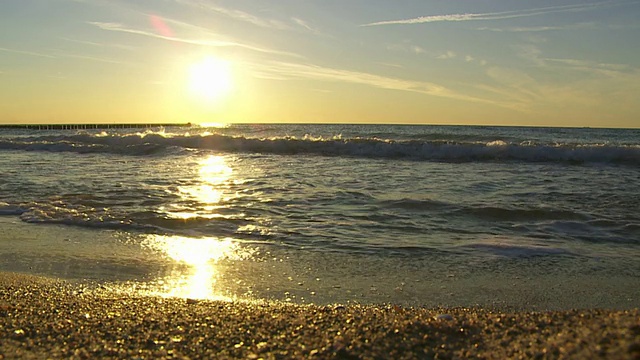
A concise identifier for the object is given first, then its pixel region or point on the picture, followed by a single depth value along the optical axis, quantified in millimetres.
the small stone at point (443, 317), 2559
